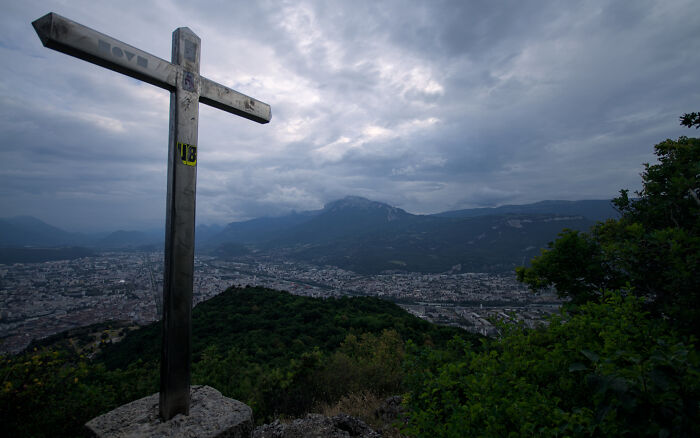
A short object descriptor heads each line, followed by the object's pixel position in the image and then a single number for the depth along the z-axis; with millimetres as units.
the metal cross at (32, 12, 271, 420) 1979
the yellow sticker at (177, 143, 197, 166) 2098
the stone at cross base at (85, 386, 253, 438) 1844
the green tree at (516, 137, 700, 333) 3869
